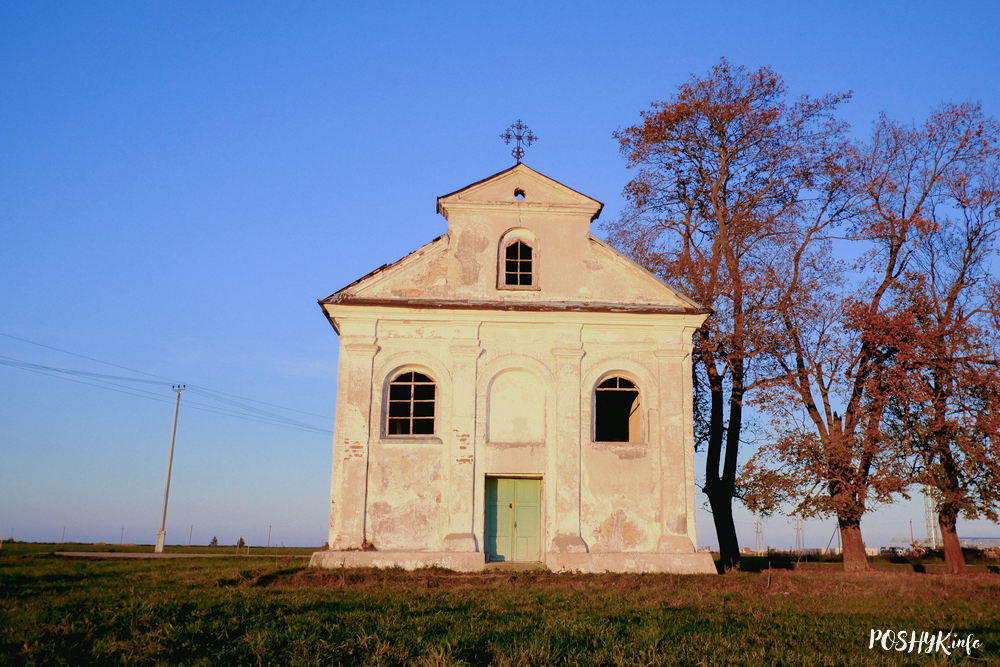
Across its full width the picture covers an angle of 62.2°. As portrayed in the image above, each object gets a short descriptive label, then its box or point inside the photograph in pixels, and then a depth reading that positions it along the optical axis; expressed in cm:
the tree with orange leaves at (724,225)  2397
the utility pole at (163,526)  3456
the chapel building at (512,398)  1816
